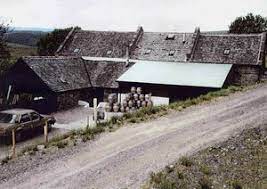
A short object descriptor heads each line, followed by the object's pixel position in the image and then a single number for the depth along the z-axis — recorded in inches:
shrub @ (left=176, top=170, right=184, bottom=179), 463.8
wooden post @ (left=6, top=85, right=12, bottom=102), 1299.0
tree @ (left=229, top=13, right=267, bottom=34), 2723.9
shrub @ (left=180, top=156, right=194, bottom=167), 495.2
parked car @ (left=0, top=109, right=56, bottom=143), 845.8
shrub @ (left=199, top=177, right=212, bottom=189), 443.2
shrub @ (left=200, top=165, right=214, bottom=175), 478.0
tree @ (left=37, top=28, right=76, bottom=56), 2445.9
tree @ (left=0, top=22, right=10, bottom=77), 1529.7
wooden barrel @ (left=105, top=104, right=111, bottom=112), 1251.1
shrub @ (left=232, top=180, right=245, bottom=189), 446.3
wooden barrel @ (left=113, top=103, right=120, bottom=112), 1230.3
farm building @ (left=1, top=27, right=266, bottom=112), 1272.1
